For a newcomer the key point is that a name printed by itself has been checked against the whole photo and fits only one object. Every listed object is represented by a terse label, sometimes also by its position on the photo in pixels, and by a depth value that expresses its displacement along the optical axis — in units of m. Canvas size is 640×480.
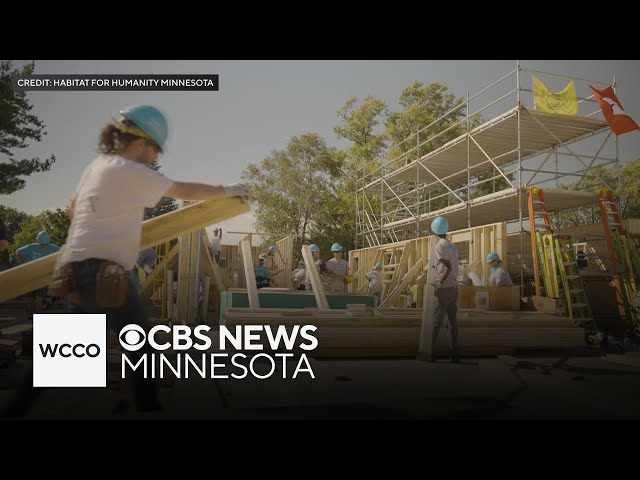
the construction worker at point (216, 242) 12.90
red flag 9.88
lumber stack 5.77
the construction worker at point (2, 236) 4.58
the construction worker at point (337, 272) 11.84
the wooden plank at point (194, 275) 7.35
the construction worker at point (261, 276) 12.10
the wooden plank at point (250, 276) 6.95
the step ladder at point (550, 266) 9.20
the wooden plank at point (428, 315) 5.88
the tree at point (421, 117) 21.34
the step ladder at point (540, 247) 9.31
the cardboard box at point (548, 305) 7.65
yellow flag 10.98
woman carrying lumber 2.21
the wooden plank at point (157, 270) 8.29
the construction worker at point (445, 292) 6.02
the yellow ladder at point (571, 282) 8.93
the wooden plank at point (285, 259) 14.09
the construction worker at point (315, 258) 11.84
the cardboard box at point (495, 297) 8.56
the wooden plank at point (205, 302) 9.31
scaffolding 11.43
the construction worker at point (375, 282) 12.59
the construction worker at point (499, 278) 8.99
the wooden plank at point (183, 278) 7.32
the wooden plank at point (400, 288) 9.63
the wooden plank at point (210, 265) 8.65
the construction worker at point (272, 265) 15.24
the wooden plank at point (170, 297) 8.26
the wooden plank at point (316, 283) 7.40
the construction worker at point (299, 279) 12.84
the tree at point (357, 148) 21.64
